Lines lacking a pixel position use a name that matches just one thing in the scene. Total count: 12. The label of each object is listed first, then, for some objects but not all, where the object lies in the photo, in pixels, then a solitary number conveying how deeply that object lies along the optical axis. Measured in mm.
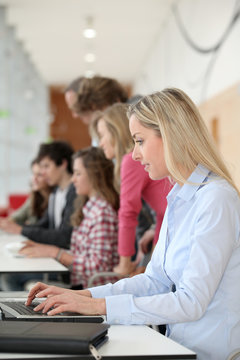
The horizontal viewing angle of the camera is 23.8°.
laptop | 1702
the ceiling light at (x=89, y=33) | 9030
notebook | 1373
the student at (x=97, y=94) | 3834
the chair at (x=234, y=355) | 1614
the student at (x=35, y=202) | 5191
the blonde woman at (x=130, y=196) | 2959
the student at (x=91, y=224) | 3207
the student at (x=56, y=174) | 4695
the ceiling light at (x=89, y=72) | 14050
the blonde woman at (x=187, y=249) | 1657
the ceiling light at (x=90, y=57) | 12328
